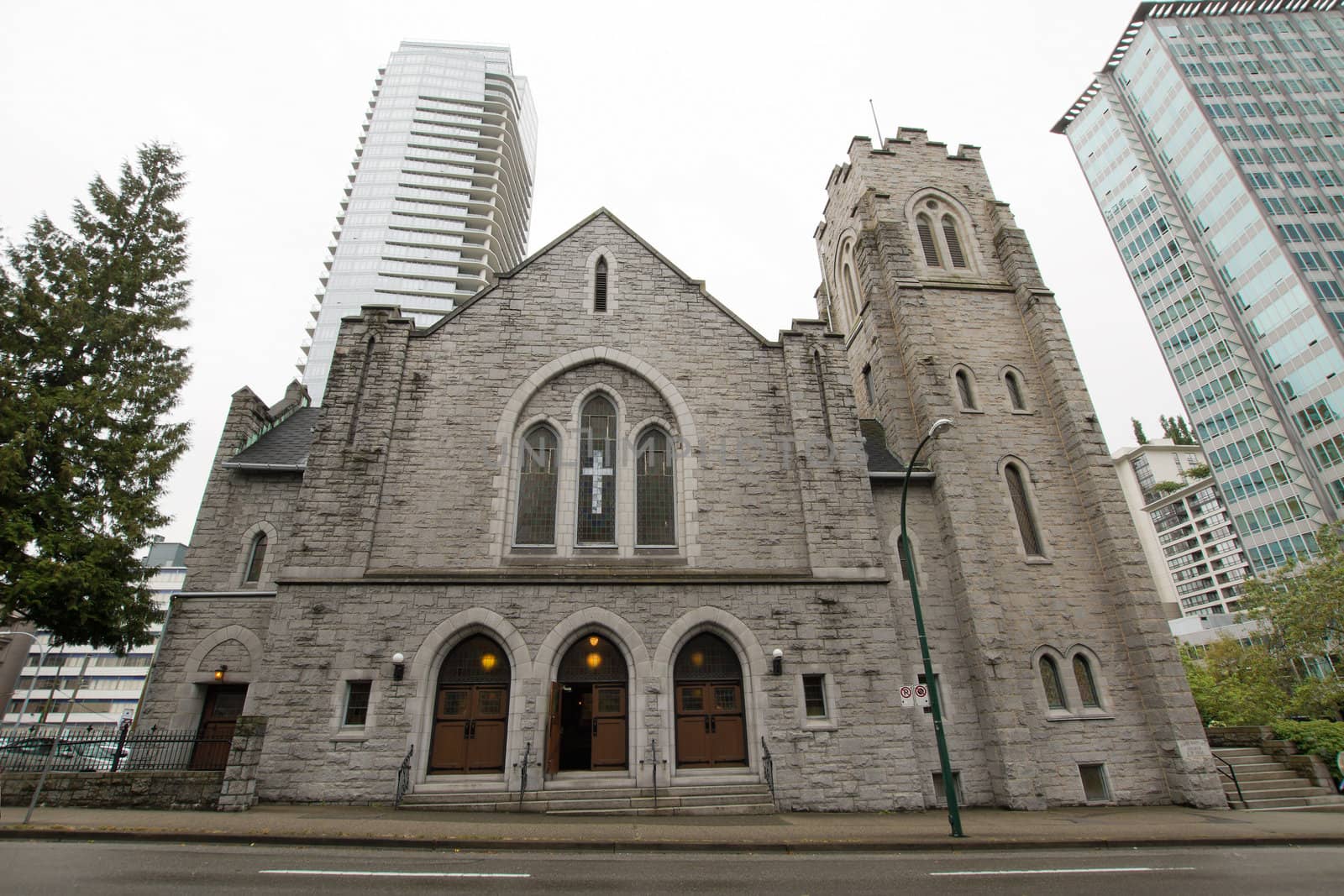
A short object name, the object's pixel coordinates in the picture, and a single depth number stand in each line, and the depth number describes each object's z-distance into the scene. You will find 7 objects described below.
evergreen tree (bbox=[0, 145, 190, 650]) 13.65
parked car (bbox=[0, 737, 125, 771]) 12.95
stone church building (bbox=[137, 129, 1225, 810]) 12.55
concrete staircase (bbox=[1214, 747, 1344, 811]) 14.34
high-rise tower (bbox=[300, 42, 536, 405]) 77.00
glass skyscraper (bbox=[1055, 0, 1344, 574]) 52.97
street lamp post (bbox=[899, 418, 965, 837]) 9.94
